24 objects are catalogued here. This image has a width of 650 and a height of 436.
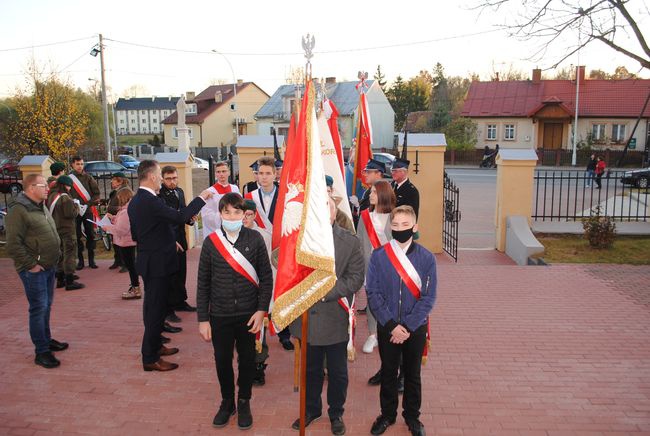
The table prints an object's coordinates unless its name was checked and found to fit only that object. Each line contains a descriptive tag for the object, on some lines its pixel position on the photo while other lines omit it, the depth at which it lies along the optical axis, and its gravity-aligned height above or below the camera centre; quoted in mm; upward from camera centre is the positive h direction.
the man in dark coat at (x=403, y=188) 7152 -517
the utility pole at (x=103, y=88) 29703 +3214
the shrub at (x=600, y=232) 11148 -1687
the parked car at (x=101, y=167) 29234 -1011
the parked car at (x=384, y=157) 32488 -520
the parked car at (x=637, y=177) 24097 -1281
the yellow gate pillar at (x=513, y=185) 11047 -736
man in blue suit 5379 -980
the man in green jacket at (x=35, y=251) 5613 -1044
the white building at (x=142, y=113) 122688 +7768
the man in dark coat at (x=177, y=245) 6922 -1255
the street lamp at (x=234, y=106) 62675 +4812
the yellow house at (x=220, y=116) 62531 +3687
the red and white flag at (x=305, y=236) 4168 -672
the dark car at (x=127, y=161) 40266 -939
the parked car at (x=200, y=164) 36819 -1096
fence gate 10219 -1257
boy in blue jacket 4289 -1201
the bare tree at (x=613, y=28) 11742 +2612
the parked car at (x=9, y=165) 23250 -824
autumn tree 25484 +1204
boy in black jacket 4434 -1151
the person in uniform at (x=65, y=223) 8688 -1185
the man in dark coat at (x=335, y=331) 4375 -1449
